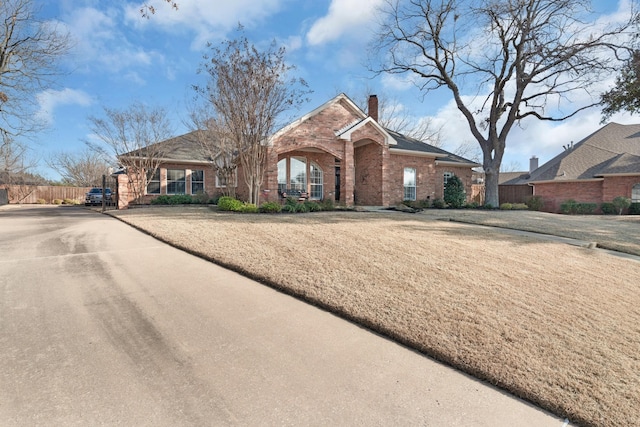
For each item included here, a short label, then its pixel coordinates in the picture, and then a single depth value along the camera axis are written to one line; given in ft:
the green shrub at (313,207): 42.46
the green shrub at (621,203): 59.82
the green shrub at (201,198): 58.95
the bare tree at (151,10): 14.65
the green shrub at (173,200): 56.80
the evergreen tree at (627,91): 38.83
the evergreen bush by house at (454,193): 60.85
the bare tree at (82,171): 126.82
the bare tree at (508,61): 57.11
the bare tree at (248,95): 37.96
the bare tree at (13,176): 91.45
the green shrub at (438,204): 57.57
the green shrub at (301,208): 40.96
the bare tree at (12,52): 49.80
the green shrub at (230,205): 39.85
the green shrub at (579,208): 64.13
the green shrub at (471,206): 60.09
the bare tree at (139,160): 58.49
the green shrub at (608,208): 61.82
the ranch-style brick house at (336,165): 50.03
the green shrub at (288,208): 39.86
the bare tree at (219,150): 50.29
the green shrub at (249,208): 38.65
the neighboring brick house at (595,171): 65.05
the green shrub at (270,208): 38.27
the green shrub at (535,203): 68.95
